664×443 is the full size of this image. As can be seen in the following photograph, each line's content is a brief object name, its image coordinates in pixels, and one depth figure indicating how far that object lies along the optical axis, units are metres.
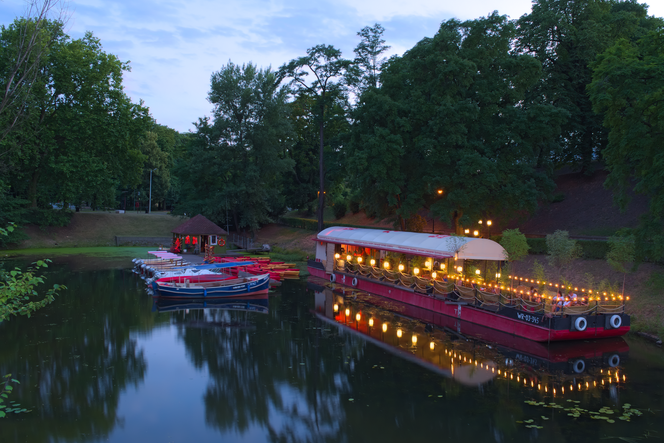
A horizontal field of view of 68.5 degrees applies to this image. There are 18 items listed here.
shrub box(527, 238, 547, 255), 33.56
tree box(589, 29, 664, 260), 23.31
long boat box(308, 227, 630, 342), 20.58
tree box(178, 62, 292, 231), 56.91
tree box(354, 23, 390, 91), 48.22
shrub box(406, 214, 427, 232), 42.50
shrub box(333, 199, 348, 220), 65.62
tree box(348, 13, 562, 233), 34.69
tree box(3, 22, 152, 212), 51.59
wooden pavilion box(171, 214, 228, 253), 47.94
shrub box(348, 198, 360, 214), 64.52
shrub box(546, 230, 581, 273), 24.97
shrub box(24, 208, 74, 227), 54.91
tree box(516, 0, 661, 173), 39.62
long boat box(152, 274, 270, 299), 29.23
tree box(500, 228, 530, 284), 26.67
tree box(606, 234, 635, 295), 22.61
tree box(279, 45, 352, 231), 50.09
